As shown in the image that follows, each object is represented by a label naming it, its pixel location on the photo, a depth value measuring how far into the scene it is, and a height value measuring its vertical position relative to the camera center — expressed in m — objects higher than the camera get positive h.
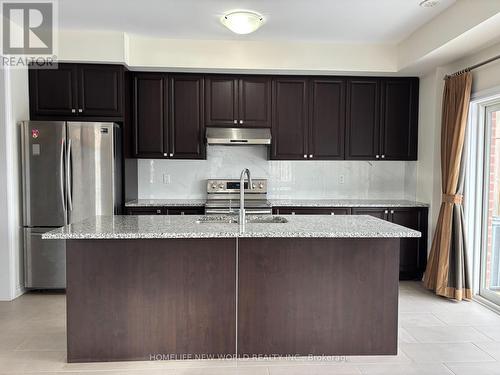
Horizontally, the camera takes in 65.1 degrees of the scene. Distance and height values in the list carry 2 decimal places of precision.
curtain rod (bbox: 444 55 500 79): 3.50 +1.00
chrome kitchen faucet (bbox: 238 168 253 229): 2.68 -0.29
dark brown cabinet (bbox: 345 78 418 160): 4.76 +0.63
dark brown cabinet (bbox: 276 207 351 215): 4.48 -0.46
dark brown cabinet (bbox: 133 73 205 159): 4.59 +0.63
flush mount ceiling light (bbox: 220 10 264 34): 3.35 +1.28
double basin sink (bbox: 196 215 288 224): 2.92 -0.40
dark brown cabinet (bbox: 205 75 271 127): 4.64 +0.81
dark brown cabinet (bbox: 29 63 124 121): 4.25 +0.85
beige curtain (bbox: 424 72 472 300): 3.84 -0.34
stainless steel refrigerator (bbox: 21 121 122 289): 3.99 -0.16
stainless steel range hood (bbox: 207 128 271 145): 4.50 +0.38
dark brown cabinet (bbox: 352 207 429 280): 4.51 -0.66
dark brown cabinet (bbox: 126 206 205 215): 4.40 -0.47
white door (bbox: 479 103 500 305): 3.89 -0.39
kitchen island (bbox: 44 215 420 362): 2.58 -0.84
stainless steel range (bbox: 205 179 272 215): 4.90 -0.28
